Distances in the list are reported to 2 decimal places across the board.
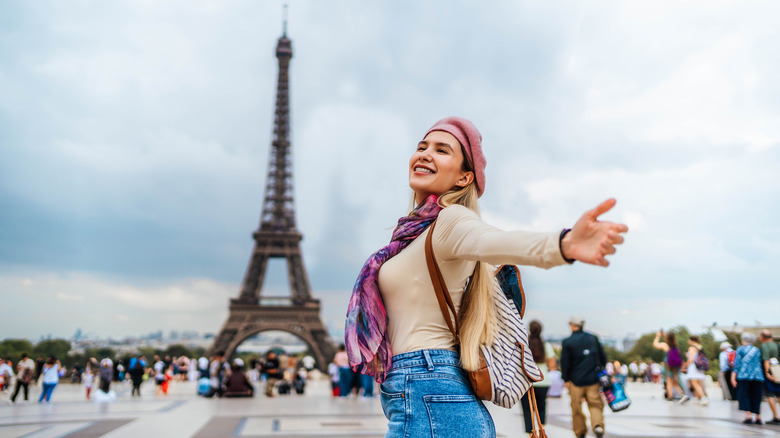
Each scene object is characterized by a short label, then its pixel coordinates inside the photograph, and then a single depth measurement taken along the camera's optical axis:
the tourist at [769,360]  8.95
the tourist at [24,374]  12.84
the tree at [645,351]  56.86
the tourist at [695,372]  11.99
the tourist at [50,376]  13.02
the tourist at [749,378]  8.58
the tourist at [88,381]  15.20
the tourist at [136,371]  16.17
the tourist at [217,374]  15.65
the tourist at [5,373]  15.01
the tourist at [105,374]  14.17
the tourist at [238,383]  15.27
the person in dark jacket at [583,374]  6.62
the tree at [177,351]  68.44
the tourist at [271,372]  15.59
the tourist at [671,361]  12.22
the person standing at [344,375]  15.27
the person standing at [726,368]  11.35
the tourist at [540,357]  6.56
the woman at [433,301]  1.50
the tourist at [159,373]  16.65
